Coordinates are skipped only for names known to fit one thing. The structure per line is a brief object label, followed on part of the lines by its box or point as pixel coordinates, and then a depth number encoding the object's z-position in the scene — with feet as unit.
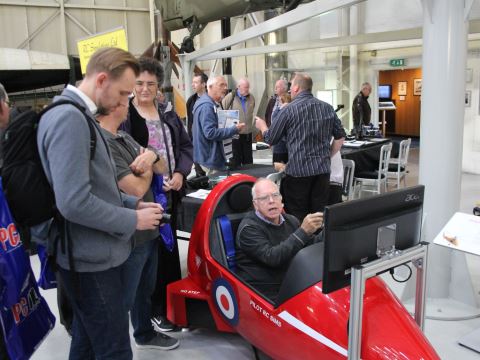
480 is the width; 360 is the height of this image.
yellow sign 11.41
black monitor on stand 4.98
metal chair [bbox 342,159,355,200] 17.42
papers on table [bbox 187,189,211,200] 11.44
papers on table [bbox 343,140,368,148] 20.79
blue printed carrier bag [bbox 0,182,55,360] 5.53
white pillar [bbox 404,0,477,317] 9.74
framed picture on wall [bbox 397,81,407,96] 48.83
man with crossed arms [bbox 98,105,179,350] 6.48
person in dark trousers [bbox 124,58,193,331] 8.36
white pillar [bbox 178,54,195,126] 24.07
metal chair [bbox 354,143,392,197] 18.88
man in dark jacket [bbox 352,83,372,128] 29.81
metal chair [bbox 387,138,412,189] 20.02
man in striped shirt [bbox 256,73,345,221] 12.53
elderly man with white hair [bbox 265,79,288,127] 19.15
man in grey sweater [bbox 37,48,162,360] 4.70
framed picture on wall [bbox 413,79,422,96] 46.62
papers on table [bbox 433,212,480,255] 8.32
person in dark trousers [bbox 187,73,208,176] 21.20
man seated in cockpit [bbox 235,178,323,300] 7.79
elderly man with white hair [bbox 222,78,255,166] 19.95
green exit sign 32.81
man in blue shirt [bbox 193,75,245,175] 13.51
